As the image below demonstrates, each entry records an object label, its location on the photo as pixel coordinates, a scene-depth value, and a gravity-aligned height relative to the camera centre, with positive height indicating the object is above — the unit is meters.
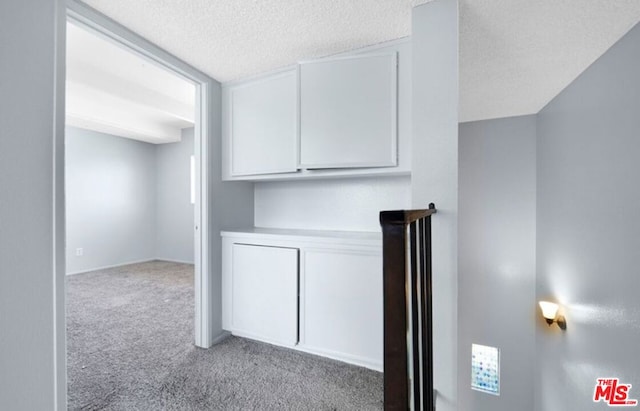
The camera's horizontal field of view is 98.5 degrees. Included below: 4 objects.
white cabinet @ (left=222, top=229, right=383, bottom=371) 1.78 -0.61
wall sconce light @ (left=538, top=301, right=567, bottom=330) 2.44 -1.01
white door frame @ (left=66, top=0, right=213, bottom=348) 2.11 -0.03
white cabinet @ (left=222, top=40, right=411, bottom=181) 1.68 +0.59
